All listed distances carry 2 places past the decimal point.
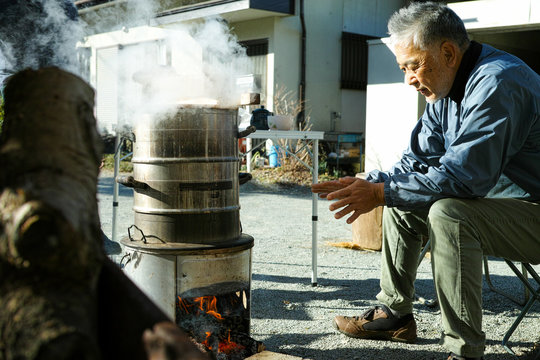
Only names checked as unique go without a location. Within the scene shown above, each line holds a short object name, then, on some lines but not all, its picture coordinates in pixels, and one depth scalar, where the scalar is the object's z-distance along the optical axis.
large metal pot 2.67
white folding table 4.23
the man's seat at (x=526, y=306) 3.00
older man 2.44
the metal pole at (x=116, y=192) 4.51
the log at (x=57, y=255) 0.92
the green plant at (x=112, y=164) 13.73
